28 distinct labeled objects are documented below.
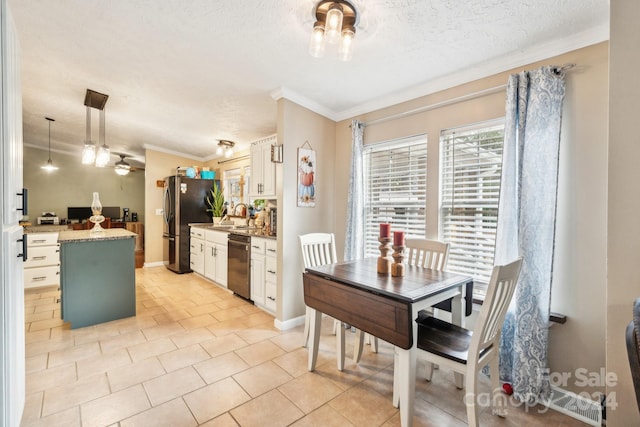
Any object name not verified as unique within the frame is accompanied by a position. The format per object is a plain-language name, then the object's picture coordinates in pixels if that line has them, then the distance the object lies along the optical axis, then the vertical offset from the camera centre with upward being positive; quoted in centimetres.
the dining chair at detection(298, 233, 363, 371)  239 -40
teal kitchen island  271 -73
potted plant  519 +13
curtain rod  178 +95
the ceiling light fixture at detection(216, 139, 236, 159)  429 +103
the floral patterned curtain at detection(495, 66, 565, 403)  175 -6
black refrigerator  495 -6
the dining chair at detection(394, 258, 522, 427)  134 -77
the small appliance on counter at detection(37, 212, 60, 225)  586 -25
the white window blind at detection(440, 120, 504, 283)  214 +14
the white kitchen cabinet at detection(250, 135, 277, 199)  325 +48
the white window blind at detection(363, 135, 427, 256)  261 +24
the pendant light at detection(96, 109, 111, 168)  311 +61
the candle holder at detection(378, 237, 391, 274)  197 -36
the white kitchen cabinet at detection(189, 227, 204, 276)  459 -72
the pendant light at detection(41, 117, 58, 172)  519 +80
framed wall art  294 +37
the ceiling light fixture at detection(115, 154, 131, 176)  491 +74
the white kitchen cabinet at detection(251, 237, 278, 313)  304 -75
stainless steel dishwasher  343 -75
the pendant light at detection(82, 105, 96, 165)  304 +63
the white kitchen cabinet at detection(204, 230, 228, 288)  394 -73
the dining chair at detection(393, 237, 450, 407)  219 -37
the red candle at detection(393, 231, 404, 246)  192 -21
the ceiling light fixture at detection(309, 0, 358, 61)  148 +105
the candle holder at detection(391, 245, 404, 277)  188 -37
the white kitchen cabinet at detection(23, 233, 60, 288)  380 -78
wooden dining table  144 -56
